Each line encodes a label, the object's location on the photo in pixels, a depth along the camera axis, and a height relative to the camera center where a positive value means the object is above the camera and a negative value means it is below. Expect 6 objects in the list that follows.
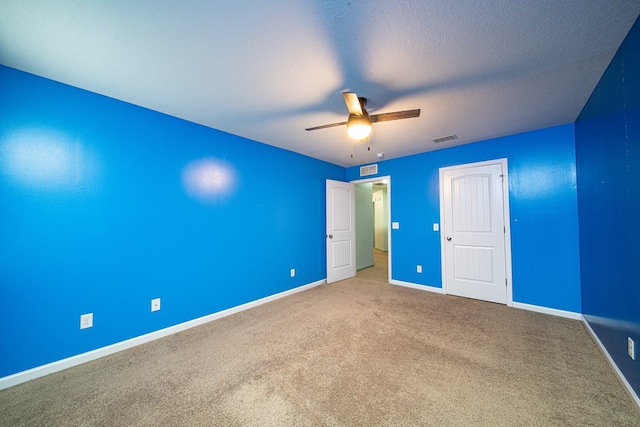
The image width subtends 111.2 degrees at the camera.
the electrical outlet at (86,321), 1.98 -0.92
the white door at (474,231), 3.27 -0.22
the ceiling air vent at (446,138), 3.22 +1.19
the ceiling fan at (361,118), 1.86 +0.89
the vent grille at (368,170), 4.62 +1.03
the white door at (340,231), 4.43 -0.27
